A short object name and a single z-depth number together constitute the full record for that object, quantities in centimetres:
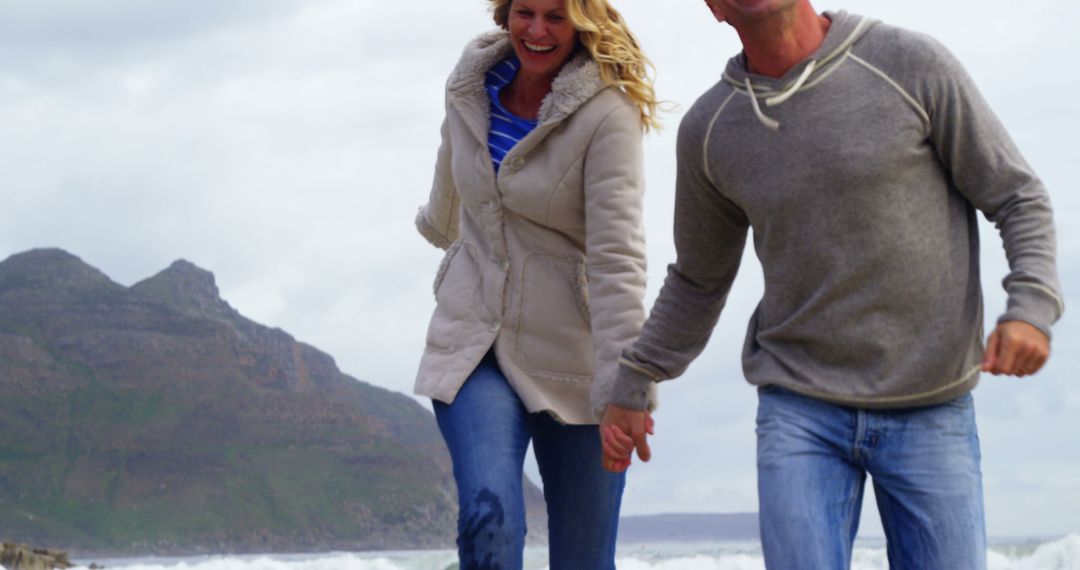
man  346
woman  477
